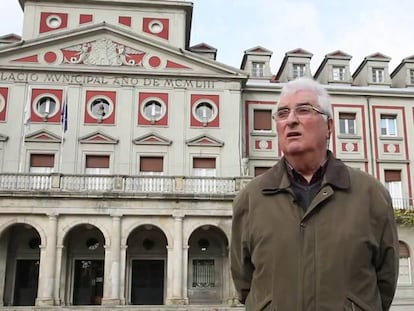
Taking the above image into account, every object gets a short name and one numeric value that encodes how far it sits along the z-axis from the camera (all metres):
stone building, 23.22
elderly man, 2.41
